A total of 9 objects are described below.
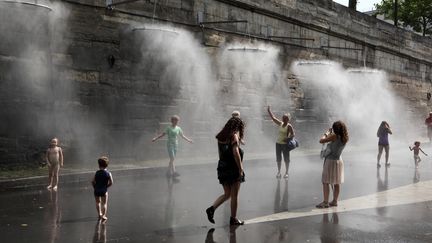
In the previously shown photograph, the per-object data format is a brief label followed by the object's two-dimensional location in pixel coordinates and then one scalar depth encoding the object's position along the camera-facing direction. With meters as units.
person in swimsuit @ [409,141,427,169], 13.31
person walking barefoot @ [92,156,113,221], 6.43
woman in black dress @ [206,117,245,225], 6.22
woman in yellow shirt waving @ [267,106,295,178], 10.91
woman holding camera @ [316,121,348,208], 7.57
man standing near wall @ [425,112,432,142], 22.58
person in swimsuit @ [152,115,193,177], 10.85
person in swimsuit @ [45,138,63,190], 8.84
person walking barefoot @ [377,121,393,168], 13.56
